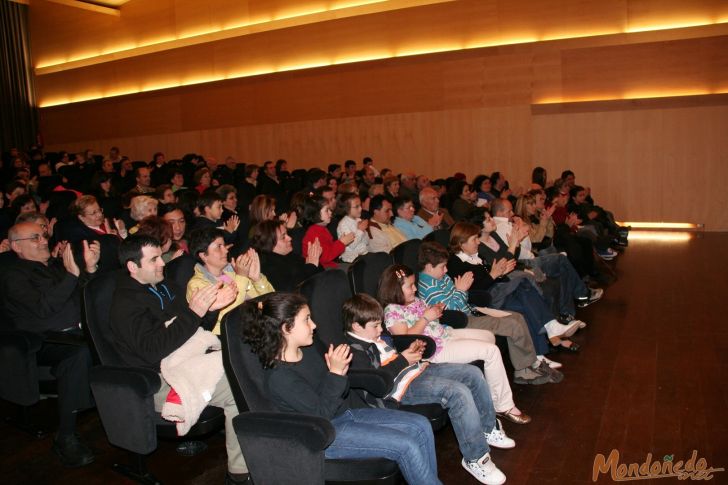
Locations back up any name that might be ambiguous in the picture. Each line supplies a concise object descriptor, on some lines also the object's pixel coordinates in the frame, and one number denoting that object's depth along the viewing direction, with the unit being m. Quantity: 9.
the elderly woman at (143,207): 5.25
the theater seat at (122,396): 2.91
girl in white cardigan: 5.56
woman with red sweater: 5.20
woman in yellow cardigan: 3.43
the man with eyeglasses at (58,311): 3.47
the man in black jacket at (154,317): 3.00
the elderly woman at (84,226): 4.61
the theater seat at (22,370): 3.41
